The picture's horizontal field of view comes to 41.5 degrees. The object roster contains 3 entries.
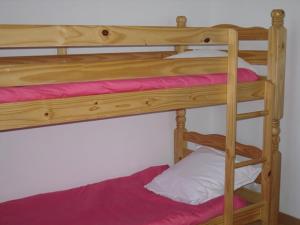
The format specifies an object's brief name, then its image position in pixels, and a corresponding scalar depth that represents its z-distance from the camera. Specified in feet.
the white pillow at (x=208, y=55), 7.93
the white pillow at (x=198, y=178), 7.88
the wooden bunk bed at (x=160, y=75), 5.20
